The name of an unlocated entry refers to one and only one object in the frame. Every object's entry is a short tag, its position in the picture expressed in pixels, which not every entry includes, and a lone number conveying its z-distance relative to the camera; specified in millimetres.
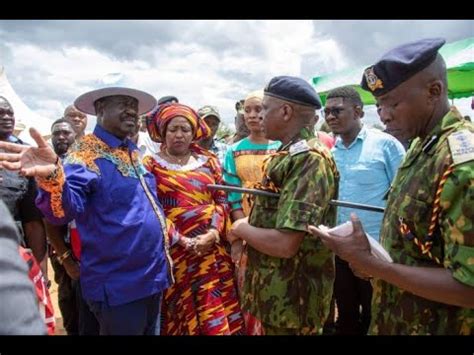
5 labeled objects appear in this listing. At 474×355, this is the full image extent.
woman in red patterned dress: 3080
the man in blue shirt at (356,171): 3494
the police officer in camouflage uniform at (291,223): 2039
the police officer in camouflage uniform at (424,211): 1392
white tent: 11938
